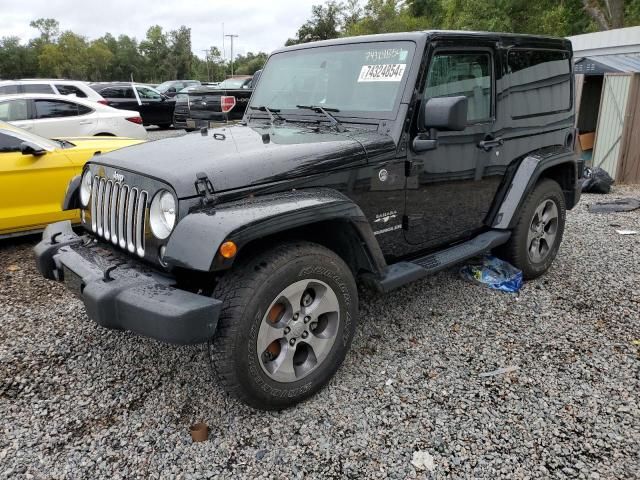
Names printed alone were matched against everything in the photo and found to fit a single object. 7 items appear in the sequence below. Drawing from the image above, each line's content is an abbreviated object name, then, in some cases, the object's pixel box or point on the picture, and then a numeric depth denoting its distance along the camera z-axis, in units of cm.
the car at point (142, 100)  1564
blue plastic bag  421
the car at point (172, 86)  2183
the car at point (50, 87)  980
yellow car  496
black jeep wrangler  240
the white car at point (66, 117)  826
